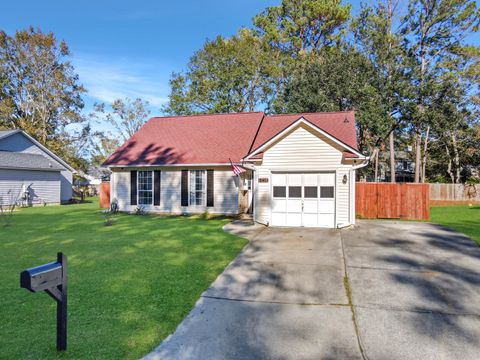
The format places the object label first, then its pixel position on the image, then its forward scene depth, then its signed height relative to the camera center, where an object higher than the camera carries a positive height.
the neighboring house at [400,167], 41.28 +2.30
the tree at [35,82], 36.09 +11.57
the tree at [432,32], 24.84 +12.34
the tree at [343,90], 23.42 +7.07
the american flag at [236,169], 15.10 +0.70
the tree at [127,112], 41.05 +9.19
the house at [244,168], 12.66 +0.76
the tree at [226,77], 32.44 +10.75
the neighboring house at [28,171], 22.27 +0.96
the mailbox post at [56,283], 3.41 -1.08
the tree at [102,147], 43.47 +5.03
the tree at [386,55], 23.75 +9.93
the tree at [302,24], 30.77 +15.66
